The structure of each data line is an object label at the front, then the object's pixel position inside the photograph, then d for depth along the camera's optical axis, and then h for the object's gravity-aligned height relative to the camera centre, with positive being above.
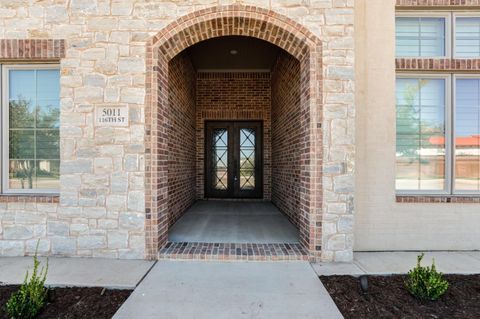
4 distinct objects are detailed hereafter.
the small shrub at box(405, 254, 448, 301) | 2.61 -1.30
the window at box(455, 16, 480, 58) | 3.96 +1.88
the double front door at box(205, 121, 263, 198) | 7.77 -0.04
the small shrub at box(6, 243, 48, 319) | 2.33 -1.32
